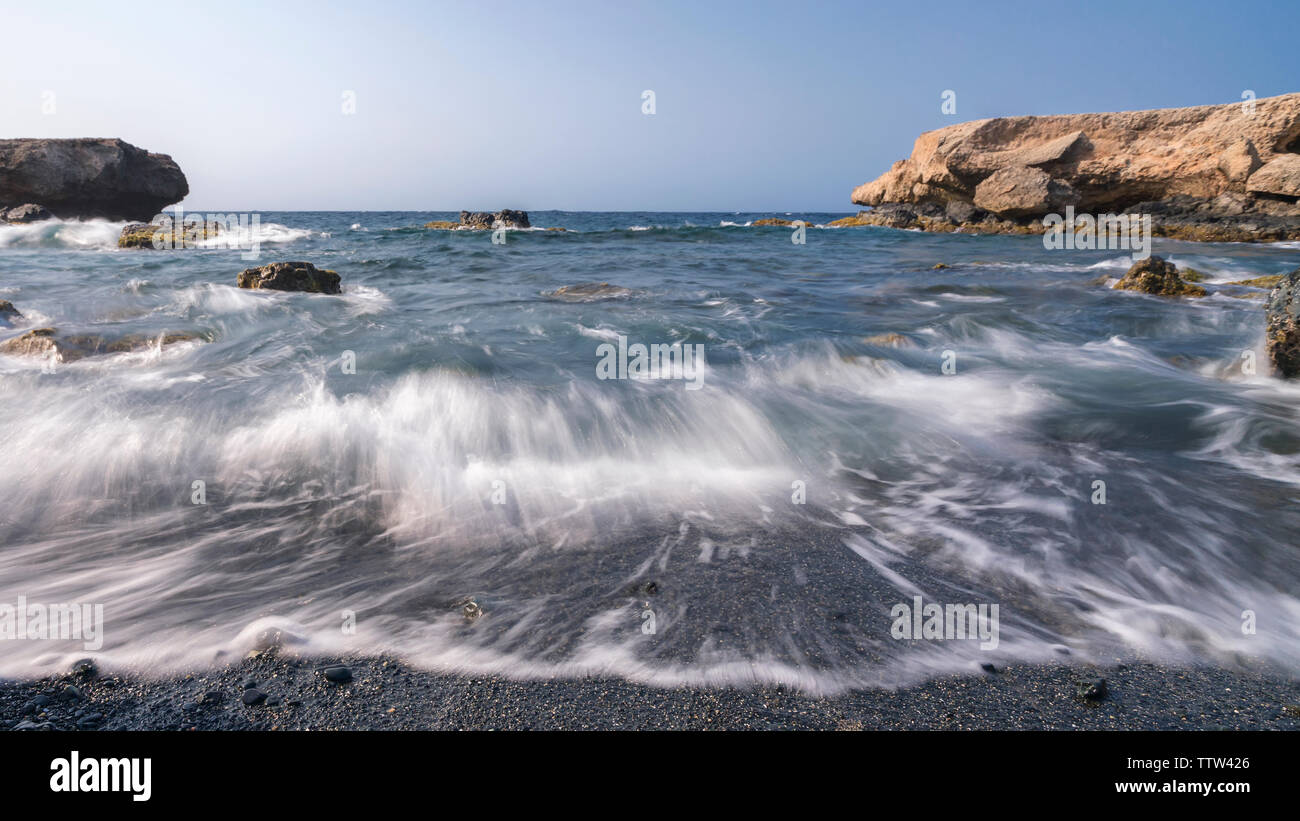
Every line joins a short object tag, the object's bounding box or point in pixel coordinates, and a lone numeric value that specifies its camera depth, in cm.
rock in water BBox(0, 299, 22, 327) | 910
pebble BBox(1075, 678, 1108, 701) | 223
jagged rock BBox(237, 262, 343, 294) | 1151
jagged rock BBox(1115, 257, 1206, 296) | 1187
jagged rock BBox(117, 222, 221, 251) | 2305
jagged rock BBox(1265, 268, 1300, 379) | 623
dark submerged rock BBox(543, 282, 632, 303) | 1251
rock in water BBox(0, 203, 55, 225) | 2884
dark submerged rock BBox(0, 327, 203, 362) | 688
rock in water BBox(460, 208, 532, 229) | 4041
